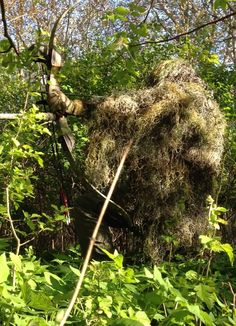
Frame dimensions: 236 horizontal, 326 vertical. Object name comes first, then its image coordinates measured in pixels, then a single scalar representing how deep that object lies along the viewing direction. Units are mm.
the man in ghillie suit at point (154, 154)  3576
